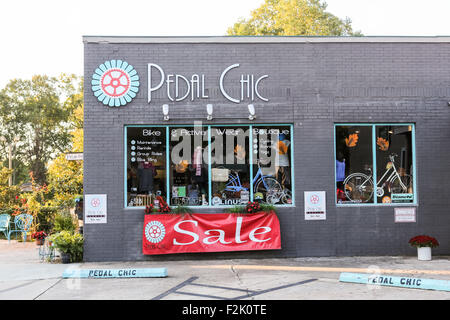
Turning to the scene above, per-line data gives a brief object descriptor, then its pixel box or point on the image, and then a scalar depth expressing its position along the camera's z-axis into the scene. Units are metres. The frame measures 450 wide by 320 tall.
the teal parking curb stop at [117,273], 9.10
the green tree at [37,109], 43.81
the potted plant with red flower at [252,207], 11.44
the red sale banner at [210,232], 11.29
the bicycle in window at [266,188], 11.82
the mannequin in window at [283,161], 11.85
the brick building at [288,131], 11.53
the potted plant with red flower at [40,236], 12.53
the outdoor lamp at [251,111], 11.58
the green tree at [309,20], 34.94
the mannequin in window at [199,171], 11.75
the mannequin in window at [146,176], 11.64
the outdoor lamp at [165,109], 11.48
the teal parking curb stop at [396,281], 7.84
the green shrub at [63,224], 13.92
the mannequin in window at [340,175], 11.85
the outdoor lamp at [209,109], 11.55
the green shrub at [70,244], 11.20
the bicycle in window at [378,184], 11.91
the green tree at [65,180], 18.30
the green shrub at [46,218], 17.47
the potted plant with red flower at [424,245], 10.99
